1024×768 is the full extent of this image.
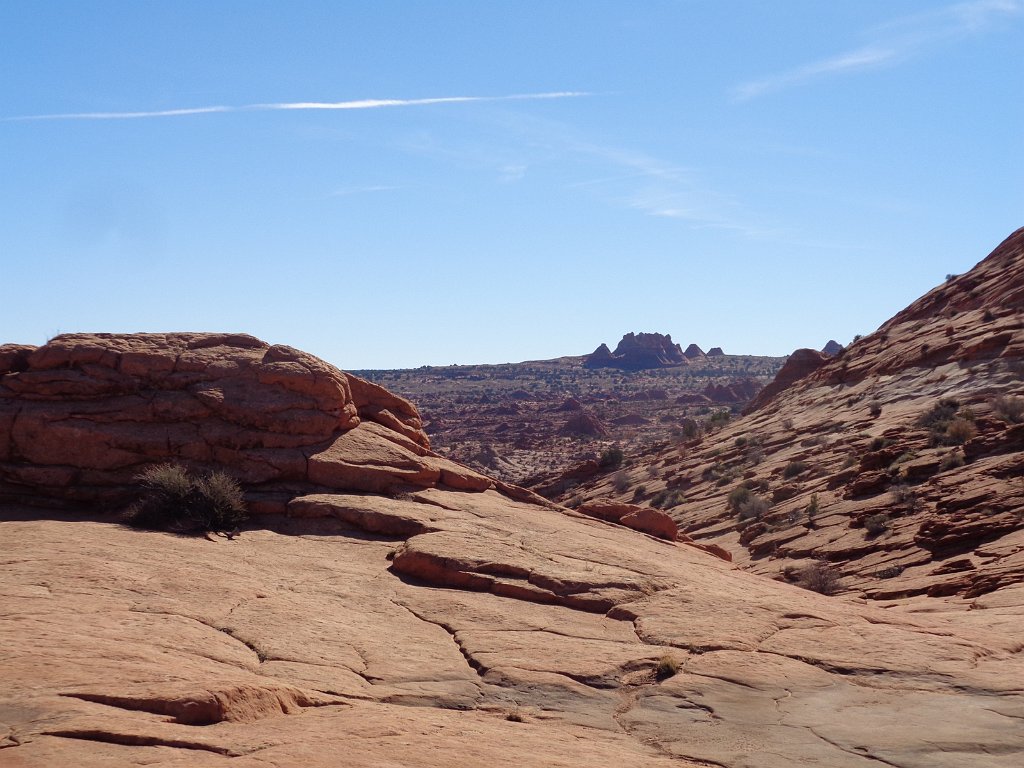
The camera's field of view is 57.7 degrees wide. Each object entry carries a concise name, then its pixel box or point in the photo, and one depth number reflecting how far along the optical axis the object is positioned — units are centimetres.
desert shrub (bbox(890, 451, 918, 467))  2430
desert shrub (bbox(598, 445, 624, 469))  4334
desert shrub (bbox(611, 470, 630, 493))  3841
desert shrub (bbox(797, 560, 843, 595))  1767
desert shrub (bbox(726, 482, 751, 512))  2839
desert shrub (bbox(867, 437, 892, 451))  2717
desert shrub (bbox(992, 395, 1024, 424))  2501
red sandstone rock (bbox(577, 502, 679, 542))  1794
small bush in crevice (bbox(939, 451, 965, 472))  2244
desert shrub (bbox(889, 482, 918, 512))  2099
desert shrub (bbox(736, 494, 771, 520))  2638
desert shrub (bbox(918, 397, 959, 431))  2684
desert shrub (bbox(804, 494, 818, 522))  2395
